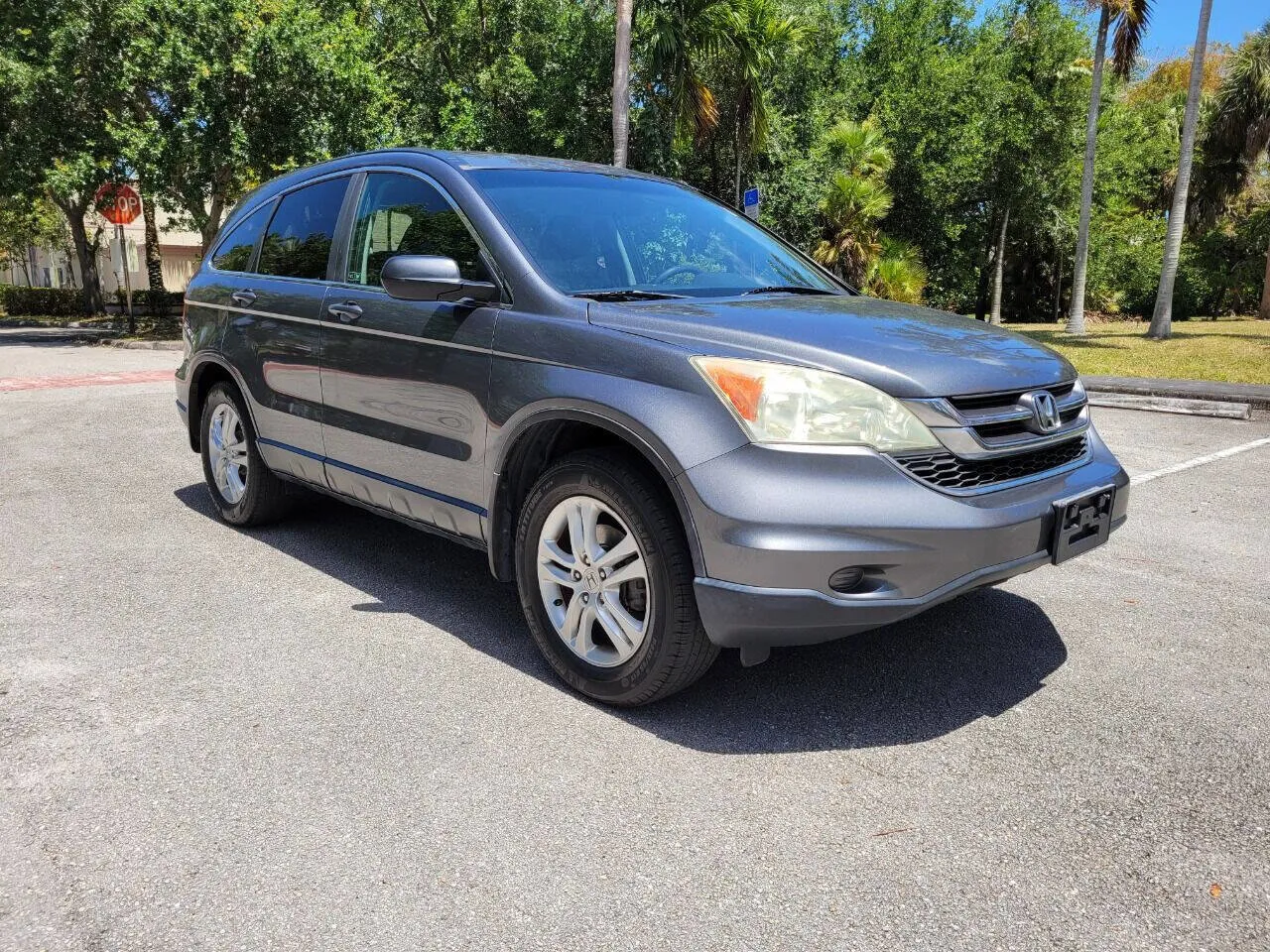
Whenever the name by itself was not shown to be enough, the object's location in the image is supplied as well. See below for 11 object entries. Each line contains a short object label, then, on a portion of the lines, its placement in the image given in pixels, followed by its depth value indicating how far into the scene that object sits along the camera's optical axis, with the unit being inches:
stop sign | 815.1
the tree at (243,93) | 743.1
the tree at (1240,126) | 1124.5
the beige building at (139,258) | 1977.1
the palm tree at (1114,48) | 797.9
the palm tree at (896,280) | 916.0
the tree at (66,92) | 759.6
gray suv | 106.9
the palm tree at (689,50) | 749.3
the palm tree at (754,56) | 788.0
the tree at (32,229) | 1598.7
